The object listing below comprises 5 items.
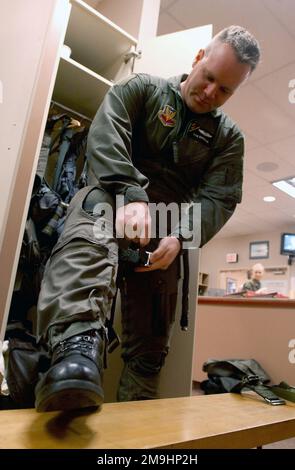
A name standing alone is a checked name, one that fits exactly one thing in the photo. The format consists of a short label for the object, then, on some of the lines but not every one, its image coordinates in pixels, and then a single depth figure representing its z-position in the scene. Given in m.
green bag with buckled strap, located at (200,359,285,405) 1.03
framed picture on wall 7.02
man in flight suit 0.60
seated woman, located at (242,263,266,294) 4.94
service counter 2.14
